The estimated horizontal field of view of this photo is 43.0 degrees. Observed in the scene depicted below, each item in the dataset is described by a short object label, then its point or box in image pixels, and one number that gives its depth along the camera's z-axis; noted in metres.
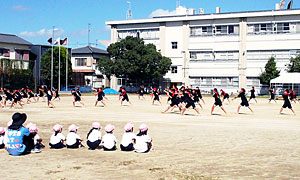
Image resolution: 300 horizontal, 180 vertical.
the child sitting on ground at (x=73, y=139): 10.39
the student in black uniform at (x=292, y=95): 33.06
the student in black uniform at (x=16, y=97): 26.84
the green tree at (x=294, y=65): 52.25
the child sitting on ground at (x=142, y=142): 9.93
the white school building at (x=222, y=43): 55.78
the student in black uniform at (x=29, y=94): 32.68
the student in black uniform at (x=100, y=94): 28.37
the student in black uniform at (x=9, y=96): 27.44
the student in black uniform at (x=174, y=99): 22.59
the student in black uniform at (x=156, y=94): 32.52
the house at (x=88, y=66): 72.56
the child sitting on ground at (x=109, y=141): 10.16
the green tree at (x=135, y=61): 57.47
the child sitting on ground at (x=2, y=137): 10.43
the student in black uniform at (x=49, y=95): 26.50
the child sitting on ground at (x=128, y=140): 10.13
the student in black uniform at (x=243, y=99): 23.44
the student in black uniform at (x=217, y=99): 22.36
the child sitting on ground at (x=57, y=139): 10.36
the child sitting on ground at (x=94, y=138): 10.31
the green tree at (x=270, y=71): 53.31
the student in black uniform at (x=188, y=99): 21.67
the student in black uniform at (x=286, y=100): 23.27
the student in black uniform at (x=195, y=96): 28.67
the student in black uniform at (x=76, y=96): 27.92
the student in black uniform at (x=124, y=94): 30.32
